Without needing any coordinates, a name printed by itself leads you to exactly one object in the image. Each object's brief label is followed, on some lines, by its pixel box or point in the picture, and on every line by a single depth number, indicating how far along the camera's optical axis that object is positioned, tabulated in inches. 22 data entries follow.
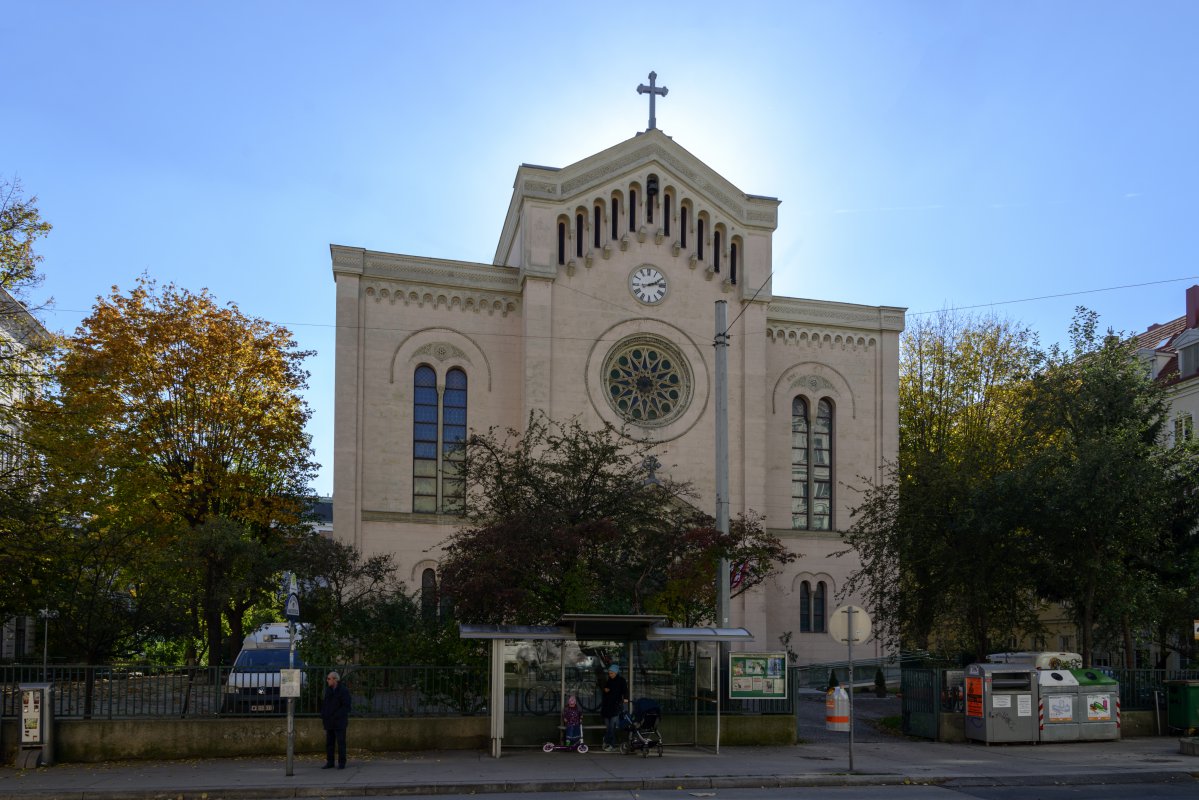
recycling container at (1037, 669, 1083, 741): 850.8
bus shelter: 740.0
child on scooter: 768.9
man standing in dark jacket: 701.3
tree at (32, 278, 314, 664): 1309.1
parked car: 768.3
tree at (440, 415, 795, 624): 863.1
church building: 1542.8
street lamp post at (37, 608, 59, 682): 1195.7
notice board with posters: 807.7
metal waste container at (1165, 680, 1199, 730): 891.4
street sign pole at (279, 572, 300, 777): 657.0
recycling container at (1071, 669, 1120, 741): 863.7
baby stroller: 759.7
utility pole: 856.9
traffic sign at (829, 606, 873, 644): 669.3
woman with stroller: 772.0
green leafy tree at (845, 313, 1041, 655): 1008.2
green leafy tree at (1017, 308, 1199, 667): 946.1
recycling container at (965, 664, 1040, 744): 842.8
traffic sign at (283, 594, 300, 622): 655.8
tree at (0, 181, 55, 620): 828.6
